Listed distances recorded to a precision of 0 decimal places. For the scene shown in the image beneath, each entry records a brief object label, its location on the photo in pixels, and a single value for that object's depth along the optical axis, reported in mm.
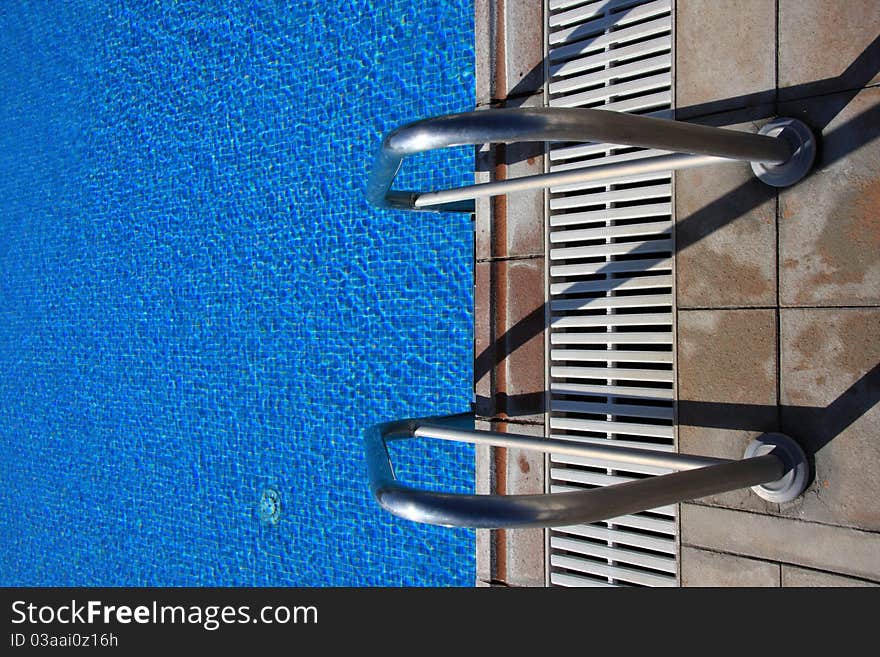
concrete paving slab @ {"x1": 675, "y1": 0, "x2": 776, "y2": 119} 2668
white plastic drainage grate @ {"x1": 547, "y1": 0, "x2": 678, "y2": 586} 3023
